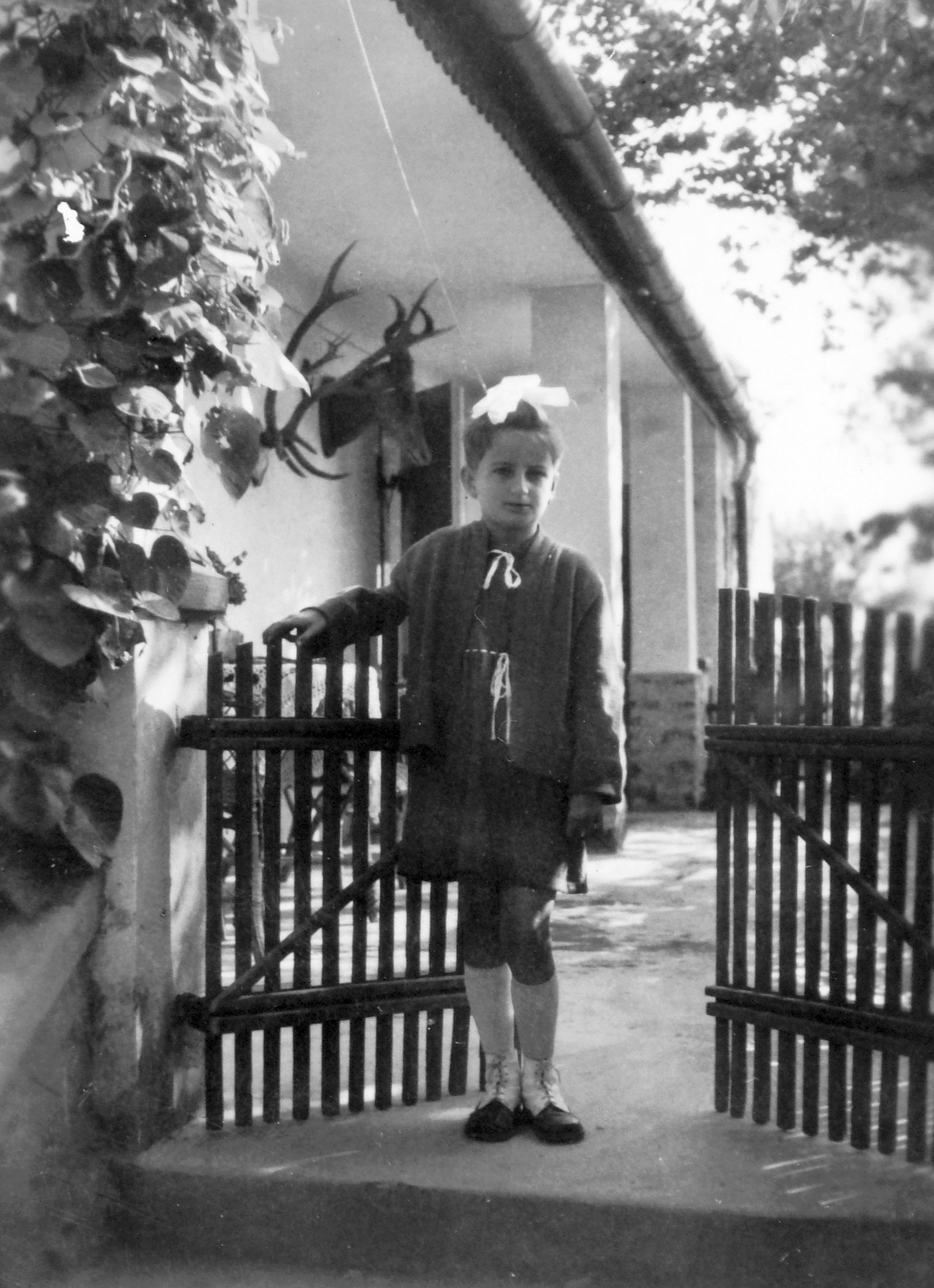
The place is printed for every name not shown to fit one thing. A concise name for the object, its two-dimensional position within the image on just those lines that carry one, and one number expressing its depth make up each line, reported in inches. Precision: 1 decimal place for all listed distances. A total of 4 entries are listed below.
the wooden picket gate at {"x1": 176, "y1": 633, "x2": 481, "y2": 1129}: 114.4
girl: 112.2
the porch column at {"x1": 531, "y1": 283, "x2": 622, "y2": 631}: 287.7
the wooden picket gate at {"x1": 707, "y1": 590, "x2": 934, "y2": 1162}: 108.3
